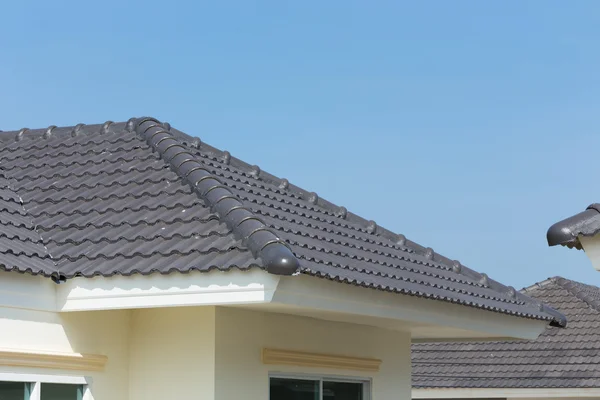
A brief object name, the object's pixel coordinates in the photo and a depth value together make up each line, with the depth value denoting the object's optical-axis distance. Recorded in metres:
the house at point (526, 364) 31.38
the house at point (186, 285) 13.44
